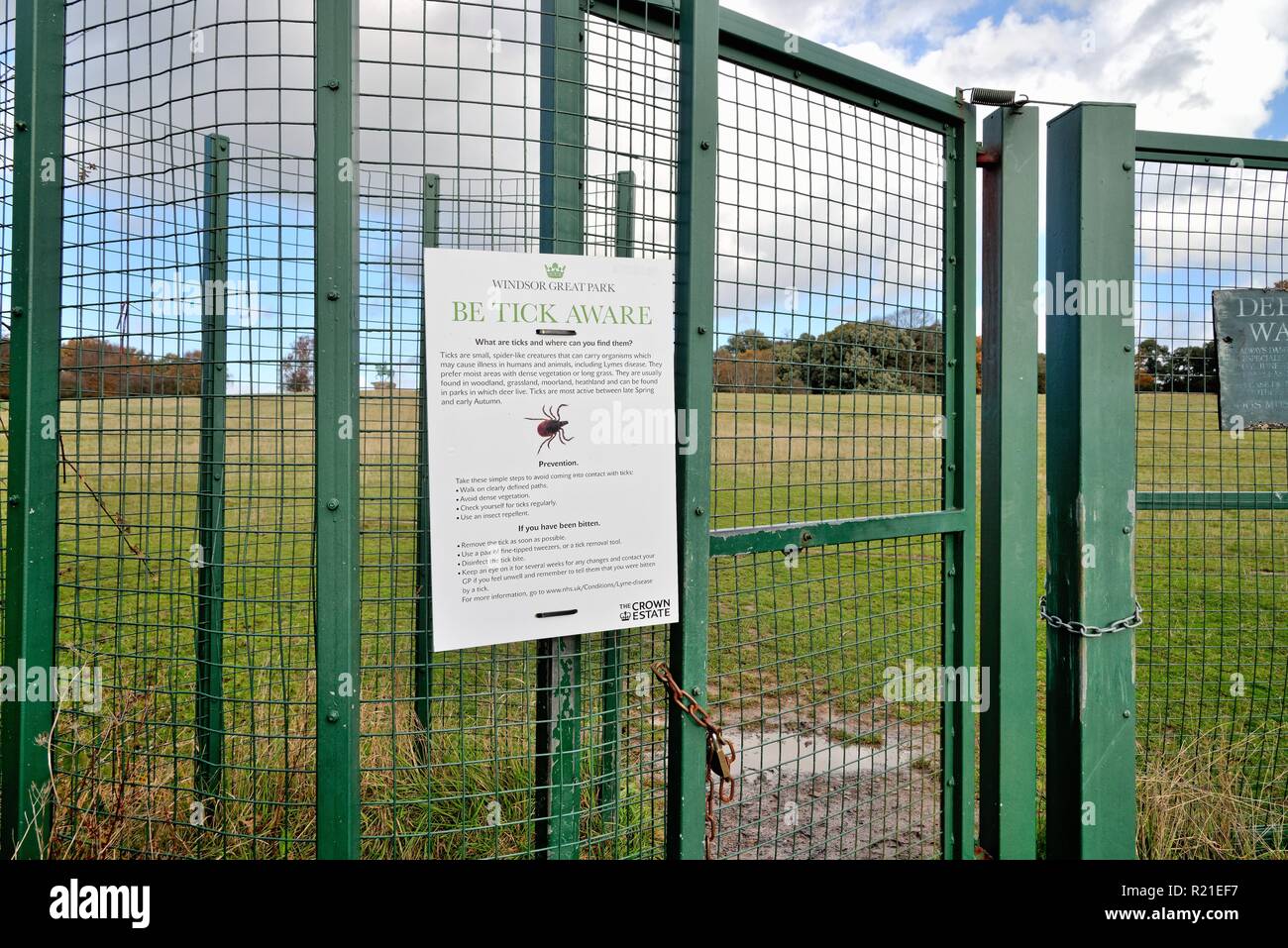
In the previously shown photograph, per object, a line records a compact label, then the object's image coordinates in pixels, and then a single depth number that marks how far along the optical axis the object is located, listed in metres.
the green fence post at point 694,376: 2.73
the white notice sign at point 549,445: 2.47
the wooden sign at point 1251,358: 4.05
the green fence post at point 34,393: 2.78
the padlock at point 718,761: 2.75
